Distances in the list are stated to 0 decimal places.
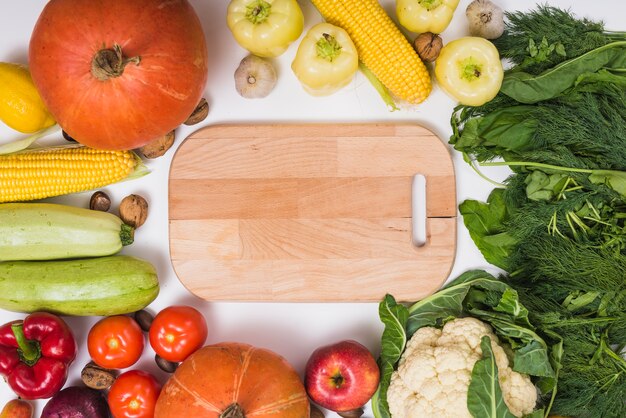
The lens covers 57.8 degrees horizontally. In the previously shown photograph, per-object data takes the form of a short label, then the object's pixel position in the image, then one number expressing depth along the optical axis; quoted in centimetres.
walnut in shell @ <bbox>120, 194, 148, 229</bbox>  134
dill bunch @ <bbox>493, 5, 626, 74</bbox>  127
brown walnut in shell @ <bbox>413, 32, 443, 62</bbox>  128
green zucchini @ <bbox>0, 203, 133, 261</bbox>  127
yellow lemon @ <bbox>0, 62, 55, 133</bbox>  124
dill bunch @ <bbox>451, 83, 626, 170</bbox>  122
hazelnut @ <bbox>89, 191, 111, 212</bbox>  134
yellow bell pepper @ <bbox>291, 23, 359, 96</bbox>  121
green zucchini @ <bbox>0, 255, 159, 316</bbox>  127
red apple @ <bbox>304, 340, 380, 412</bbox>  126
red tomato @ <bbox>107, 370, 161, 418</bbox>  128
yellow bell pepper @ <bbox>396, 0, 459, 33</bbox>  124
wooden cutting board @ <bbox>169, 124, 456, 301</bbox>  133
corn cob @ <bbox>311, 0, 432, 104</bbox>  124
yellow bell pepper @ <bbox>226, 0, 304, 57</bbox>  122
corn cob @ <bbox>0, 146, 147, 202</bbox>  127
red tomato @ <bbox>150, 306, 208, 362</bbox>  128
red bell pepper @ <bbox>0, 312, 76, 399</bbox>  127
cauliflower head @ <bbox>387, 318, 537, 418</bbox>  121
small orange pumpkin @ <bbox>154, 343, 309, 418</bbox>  118
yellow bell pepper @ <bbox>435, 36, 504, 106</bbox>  124
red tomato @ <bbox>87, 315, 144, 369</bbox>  129
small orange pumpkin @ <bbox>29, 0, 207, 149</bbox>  105
